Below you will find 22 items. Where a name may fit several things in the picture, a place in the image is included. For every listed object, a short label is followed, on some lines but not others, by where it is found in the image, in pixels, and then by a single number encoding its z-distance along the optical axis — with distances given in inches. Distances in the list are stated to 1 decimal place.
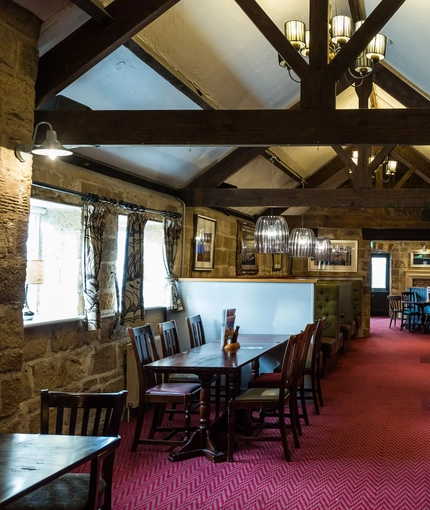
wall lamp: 137.0
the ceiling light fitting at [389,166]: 381.2
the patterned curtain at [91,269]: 199.3
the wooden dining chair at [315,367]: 239.5
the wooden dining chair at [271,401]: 180.4
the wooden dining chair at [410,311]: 561.6
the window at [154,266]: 274.4
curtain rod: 181.9
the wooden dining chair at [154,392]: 186.1
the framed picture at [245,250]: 397.1
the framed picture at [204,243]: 313.6
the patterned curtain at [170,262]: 270.2
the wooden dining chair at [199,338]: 232.5
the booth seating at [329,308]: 338.6
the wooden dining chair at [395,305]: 596.4
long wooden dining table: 175.8
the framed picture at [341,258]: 543.5
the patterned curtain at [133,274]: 227.0
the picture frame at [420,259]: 715.4
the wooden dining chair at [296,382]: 195.2
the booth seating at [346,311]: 410.1
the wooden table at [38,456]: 80.6
